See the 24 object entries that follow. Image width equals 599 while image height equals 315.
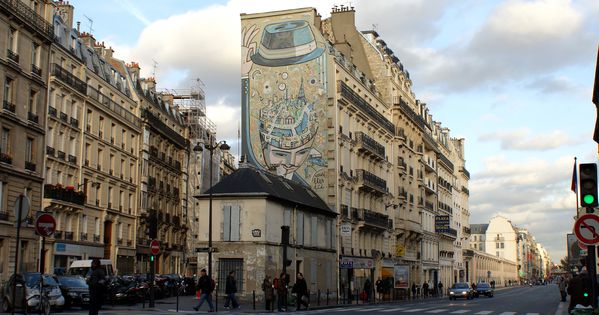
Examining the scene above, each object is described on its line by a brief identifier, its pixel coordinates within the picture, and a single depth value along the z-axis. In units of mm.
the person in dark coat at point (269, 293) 31772
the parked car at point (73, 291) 28328
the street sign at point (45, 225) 17109
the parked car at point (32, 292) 22795
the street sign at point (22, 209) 17078
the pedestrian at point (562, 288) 46875
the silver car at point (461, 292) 55344
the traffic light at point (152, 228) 29023
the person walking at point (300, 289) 32719
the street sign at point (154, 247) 28875
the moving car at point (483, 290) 63375
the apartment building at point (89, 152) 50016
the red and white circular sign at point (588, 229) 13656
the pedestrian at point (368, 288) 47784
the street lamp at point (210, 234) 33844
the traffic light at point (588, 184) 13090
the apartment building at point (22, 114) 40406
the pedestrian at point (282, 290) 30984
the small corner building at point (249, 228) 40062
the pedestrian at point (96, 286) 17672
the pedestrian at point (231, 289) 31234
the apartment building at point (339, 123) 54031
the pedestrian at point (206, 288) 28217
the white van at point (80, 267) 40438
